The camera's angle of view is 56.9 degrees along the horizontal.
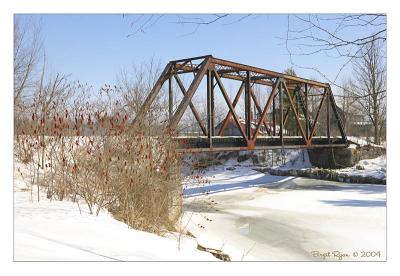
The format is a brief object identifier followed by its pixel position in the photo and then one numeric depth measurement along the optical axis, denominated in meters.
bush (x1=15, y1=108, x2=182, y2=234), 5.88
